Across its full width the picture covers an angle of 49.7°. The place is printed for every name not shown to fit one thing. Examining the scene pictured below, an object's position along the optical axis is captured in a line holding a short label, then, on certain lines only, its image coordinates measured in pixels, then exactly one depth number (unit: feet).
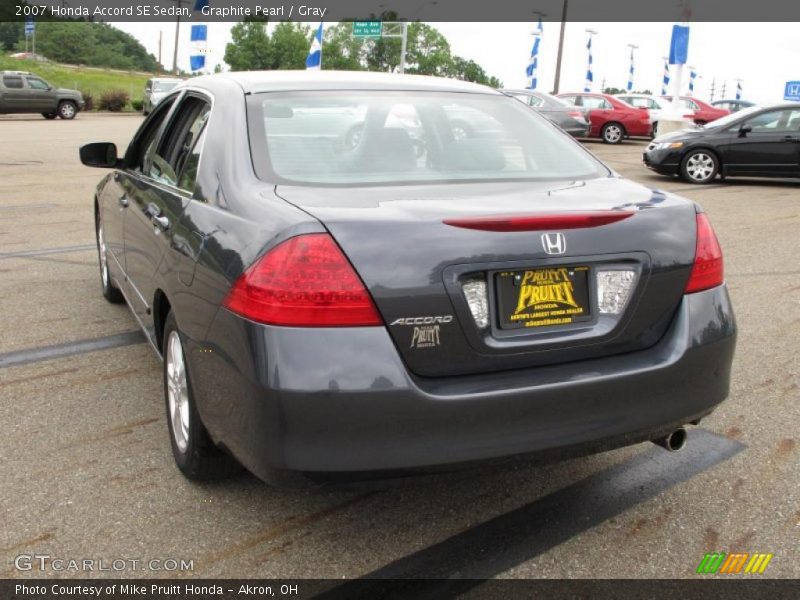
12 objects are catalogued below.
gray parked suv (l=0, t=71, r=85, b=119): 104.83
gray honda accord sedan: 8.21
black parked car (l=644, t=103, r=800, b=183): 48.03
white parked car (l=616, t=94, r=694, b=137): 96.17
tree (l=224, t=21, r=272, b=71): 380.17
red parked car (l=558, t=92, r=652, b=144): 88.58
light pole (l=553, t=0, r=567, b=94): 141.59
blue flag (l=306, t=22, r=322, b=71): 105.29
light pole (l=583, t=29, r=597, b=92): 190.19
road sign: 200.51
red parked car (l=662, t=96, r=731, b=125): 102.68
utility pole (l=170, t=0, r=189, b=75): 204.03
